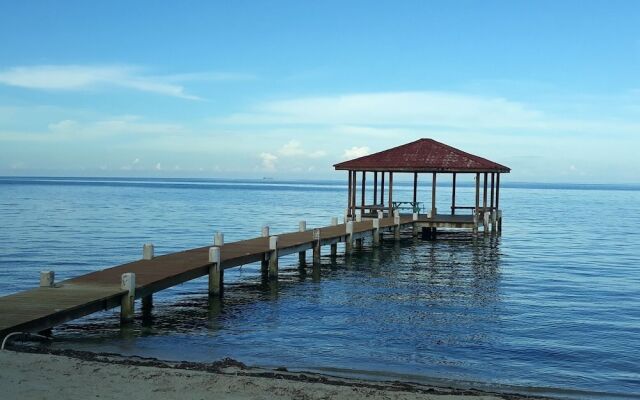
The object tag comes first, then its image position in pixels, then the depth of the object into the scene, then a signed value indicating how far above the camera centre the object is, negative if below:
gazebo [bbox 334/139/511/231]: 33.28 +0.55
